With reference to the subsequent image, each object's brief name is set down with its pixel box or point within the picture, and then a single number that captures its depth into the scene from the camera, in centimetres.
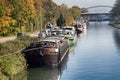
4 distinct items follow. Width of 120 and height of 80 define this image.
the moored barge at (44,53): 3124
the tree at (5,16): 3879
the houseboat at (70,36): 5192
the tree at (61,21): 9062
